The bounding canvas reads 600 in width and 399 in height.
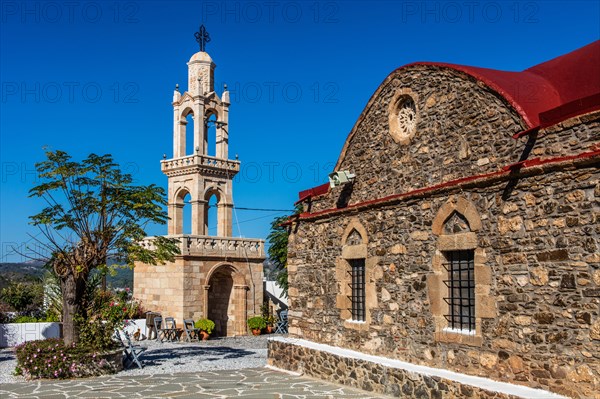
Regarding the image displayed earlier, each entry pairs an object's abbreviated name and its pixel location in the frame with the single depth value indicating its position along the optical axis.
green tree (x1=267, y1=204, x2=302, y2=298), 29.39
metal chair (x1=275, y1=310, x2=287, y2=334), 25.11
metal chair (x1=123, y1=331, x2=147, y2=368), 15.18
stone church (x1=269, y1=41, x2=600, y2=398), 7.99
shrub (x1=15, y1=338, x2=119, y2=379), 13.55
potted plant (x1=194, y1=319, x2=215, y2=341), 24.70
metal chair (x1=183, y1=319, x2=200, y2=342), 24.00
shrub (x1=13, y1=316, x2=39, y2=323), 21.22
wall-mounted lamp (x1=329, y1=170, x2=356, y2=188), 12.95
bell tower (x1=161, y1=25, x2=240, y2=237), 28.91
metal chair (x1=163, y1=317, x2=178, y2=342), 23.53
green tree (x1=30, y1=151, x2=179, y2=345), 14.44
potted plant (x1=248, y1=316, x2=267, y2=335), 26.59
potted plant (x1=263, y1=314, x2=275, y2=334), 27.31
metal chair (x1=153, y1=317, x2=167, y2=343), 22.89
